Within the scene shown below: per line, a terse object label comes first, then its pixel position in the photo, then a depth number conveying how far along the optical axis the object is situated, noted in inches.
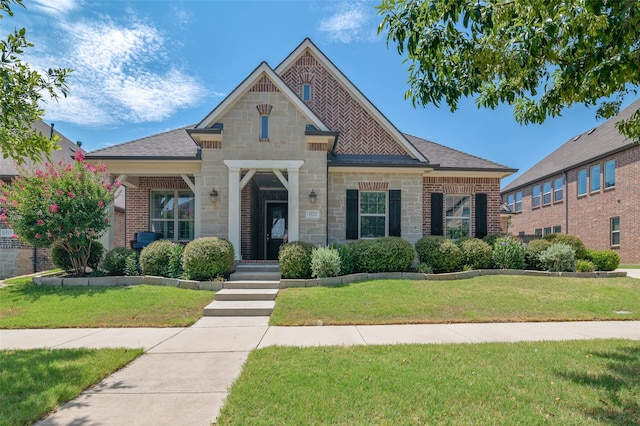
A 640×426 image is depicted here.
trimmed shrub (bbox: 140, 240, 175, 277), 388.2
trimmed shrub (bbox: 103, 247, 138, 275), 398.6
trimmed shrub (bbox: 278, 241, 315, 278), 378.9
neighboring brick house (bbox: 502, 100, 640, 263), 760.3
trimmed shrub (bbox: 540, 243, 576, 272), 426.6
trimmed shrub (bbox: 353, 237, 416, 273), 401.7
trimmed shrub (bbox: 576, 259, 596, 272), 433.4
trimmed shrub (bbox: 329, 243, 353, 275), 398.9
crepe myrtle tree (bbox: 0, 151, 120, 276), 365.4
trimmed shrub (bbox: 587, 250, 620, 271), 455.8
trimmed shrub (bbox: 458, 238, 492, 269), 428.1
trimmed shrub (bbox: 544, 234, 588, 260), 466.6
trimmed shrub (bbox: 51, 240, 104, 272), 406.0
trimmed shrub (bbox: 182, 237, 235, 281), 370.0
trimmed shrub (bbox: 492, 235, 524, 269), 431.8
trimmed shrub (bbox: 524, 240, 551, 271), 443.8
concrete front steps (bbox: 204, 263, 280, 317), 297.1
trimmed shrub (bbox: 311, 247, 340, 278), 374.9
